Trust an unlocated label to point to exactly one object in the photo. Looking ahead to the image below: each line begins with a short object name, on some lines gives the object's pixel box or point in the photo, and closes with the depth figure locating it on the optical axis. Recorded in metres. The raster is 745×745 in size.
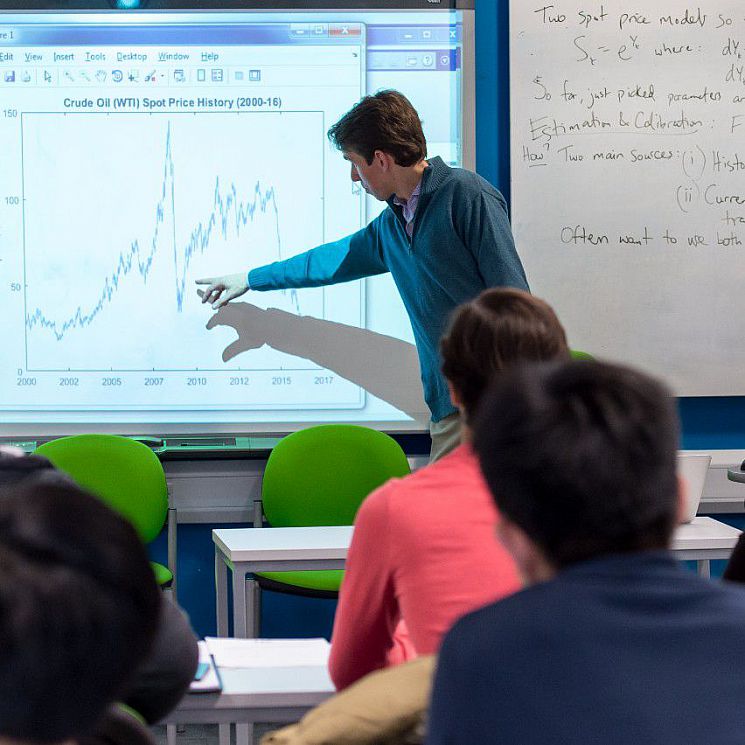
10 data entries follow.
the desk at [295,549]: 4.67
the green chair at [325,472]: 5.37
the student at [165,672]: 3.89
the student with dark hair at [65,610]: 2.23
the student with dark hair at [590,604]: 2.67
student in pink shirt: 3.77
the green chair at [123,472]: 5.31
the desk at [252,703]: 3.92
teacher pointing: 5.08
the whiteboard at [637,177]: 5.50
